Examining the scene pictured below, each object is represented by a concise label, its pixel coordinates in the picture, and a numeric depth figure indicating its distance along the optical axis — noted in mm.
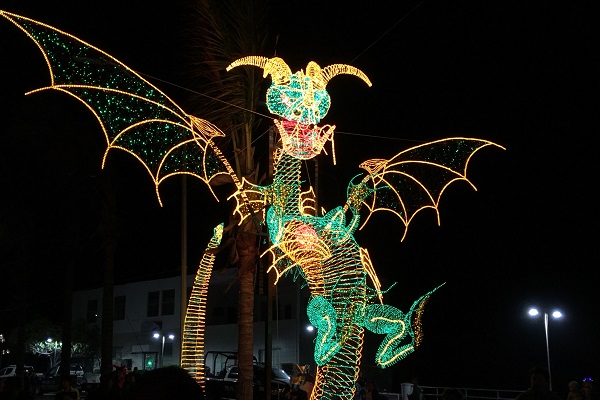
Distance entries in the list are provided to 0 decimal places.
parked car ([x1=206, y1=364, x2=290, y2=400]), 20031
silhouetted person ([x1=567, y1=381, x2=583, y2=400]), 11062
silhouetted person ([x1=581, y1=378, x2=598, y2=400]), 10824
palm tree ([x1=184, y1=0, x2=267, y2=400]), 12477
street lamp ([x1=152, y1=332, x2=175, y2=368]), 38500
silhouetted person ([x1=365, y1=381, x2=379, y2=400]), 12180
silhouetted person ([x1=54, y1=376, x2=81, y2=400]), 10548
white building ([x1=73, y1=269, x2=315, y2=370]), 33531
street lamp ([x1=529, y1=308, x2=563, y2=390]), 22453
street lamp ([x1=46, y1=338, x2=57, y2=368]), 43556
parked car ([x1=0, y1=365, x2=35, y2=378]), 34650
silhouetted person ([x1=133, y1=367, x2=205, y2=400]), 2018
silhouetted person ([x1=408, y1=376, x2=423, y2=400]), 14130
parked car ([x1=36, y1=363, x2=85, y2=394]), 34438
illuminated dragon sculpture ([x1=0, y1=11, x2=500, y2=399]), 9594
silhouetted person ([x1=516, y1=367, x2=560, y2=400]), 5766
